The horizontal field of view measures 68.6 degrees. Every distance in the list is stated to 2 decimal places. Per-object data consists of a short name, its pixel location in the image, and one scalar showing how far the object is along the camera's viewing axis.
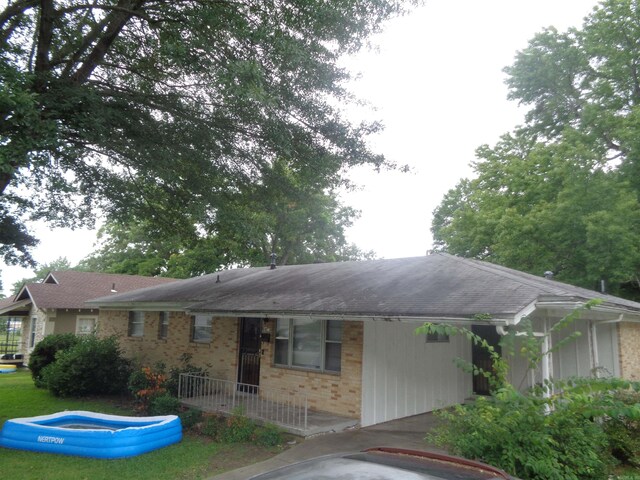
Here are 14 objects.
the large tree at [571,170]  17.78
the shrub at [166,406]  10.77
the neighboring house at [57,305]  23.95
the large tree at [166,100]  8.87
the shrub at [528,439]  5.39
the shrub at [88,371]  13.91
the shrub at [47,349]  16.41
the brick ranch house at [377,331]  8.32
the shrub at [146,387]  11.57
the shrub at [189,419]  10.03
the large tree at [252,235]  12.30
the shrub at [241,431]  8.73
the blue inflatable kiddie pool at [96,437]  8.12
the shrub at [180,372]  12.54
